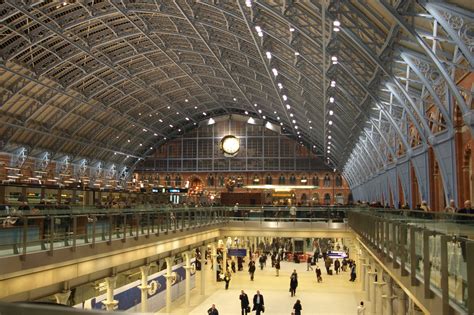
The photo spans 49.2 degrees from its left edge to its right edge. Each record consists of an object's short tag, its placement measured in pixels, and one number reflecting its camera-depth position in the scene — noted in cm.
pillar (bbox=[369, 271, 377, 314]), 2964
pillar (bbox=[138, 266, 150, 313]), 2483
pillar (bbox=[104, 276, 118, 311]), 1973
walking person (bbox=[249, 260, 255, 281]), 4354
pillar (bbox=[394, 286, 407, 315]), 1923
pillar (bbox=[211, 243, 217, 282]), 4178
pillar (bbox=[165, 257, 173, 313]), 2816
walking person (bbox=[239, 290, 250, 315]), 2863
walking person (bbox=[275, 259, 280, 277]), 4678
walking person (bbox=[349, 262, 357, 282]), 4577
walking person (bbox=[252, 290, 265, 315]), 2809
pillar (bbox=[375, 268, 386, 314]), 2481
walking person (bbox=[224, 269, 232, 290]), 3941
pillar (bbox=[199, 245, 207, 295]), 3706
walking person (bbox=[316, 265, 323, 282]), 4366
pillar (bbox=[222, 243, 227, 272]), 4463
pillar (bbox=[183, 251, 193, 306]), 3272
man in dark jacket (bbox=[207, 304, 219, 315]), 2516
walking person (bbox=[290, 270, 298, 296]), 3588
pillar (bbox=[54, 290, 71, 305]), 1549
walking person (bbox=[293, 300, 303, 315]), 2716
